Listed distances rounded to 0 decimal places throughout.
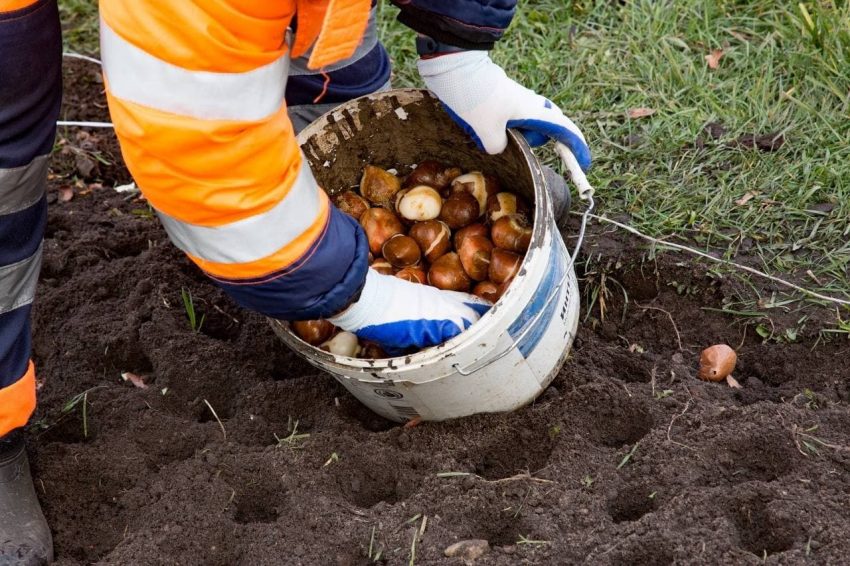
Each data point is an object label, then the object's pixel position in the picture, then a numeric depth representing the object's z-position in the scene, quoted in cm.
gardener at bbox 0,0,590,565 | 143
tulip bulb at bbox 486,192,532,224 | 229
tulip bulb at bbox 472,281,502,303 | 215
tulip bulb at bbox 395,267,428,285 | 222
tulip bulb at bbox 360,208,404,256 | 234
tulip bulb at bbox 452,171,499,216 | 235
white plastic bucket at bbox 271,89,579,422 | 185
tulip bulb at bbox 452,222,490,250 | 229
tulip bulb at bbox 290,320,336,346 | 208
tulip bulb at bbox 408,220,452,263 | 229
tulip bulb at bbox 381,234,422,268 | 226
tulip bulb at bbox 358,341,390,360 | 212
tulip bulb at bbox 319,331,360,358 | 212
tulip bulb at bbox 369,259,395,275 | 224
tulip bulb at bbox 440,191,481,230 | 232
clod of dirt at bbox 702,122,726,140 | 269
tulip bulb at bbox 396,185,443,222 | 235
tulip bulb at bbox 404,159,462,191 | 242
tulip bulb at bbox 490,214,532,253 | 219
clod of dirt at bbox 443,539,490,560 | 181
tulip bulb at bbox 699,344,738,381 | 215
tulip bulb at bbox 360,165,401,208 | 243
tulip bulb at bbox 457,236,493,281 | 220
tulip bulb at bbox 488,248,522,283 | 213
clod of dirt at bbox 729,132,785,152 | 262
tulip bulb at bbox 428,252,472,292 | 222
